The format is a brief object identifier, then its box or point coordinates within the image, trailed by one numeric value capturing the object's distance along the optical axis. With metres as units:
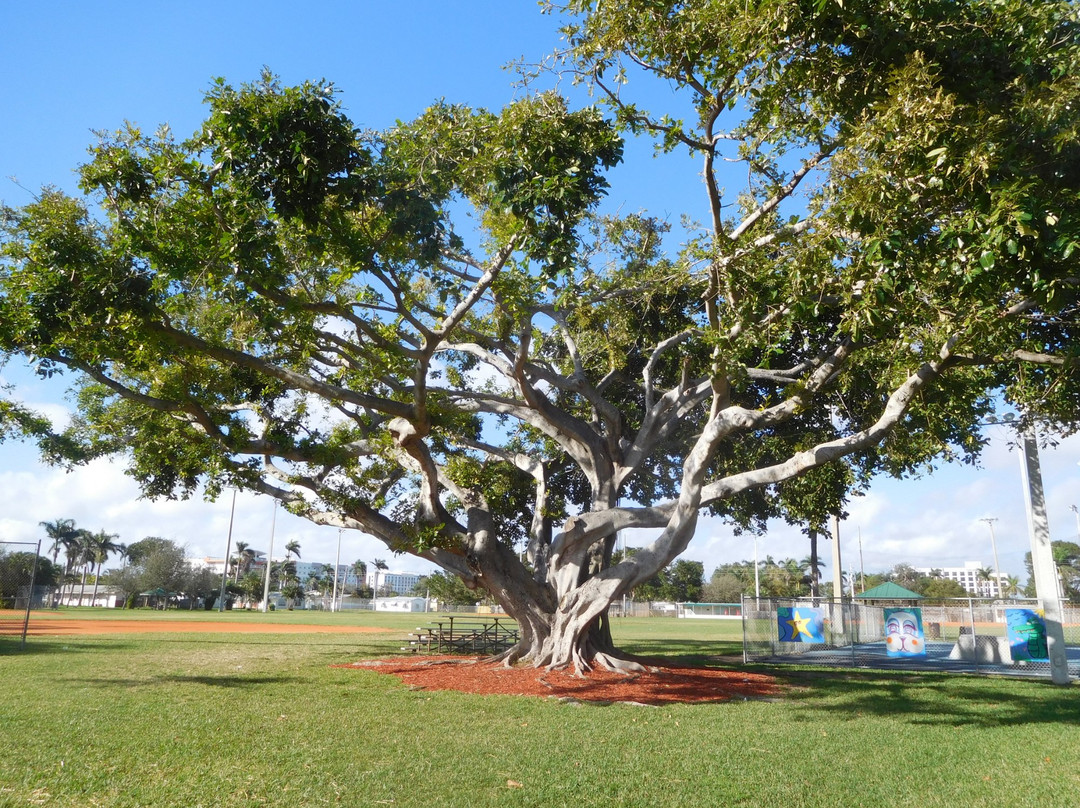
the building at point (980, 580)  99.44
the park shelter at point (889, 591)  35.18
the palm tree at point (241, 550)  103.75
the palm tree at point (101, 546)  95.44
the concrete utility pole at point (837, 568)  30.32
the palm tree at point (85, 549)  95.38
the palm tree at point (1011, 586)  91.81
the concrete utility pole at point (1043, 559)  15.38
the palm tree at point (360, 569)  127.06
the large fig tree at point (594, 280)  7.68
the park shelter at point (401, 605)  82.88
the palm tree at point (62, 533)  93.12
